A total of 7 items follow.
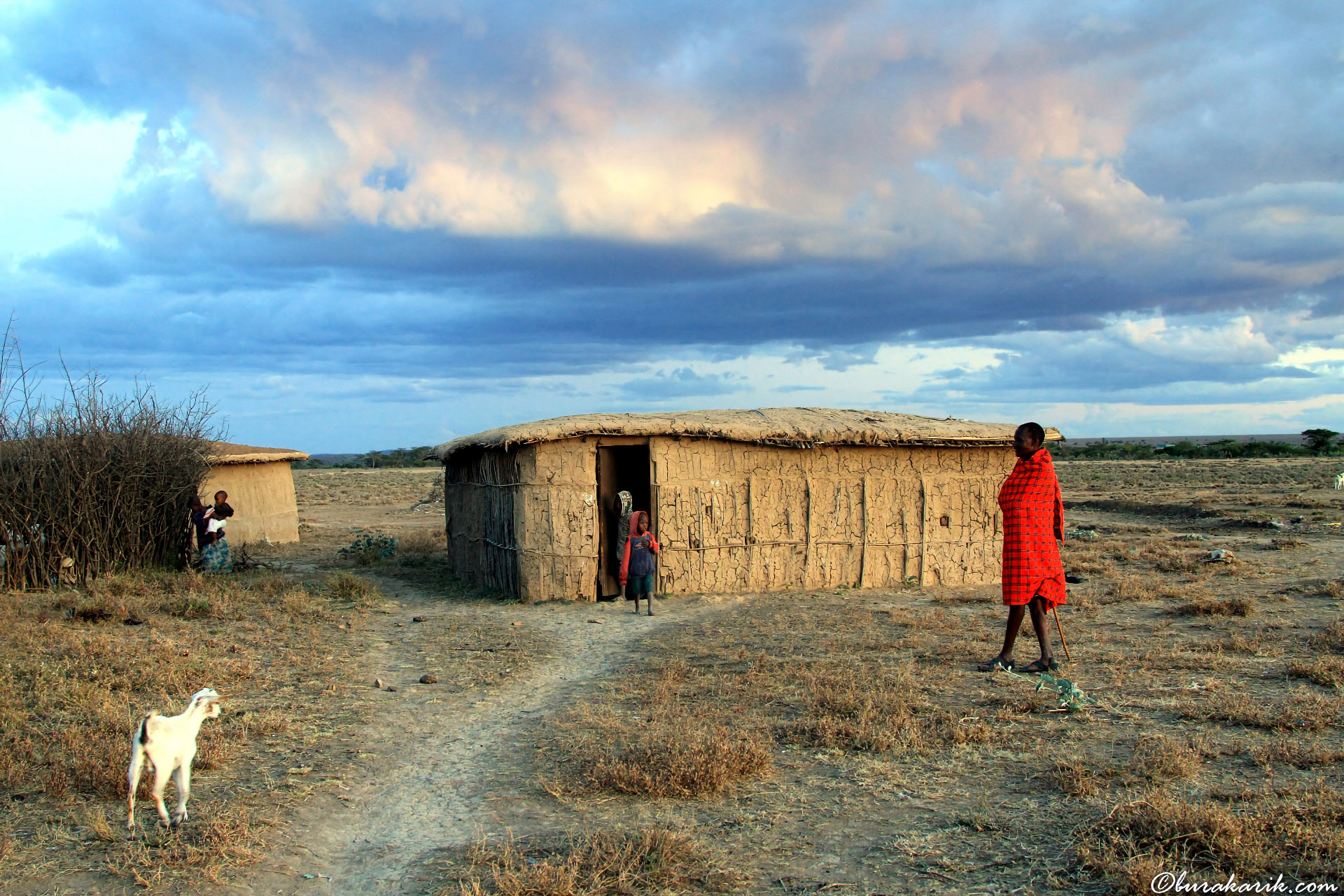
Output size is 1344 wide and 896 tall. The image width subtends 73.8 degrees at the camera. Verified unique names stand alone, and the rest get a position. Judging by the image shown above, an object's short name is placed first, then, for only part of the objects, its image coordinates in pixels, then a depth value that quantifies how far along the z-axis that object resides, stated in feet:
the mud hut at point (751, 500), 37.06
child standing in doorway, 35.65
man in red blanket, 22.16
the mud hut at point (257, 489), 55.57
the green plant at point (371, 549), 52.47
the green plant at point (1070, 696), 19.36
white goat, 13.44
